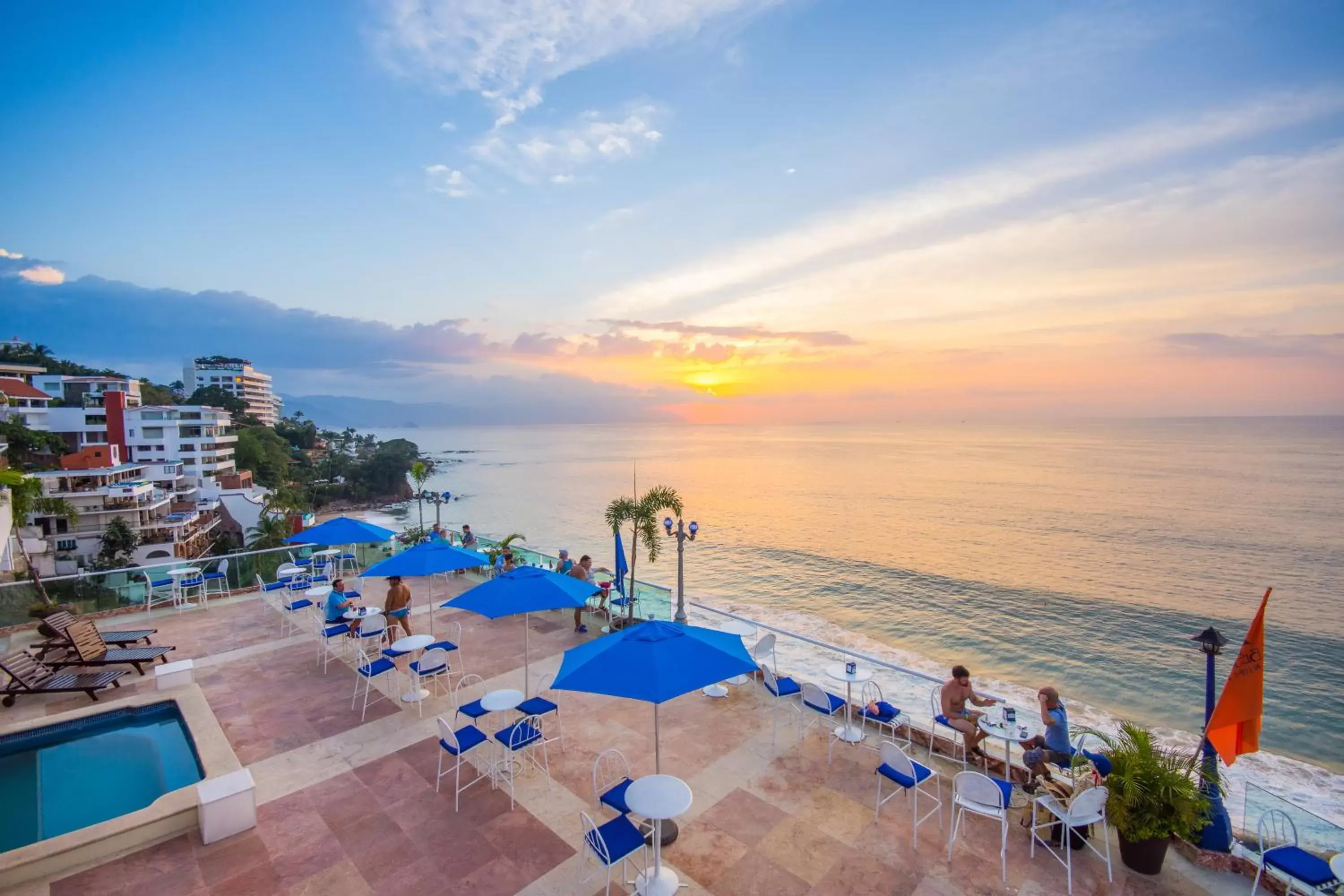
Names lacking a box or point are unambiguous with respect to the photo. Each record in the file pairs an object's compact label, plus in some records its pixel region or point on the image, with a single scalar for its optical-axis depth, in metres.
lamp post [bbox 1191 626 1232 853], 5.06
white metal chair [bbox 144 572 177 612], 12.42
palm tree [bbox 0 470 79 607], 12.23
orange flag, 5.04
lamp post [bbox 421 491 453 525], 20.39
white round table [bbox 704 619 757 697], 8.20
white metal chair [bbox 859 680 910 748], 6.95
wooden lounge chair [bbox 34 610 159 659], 8.91
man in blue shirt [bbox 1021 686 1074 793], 5.93
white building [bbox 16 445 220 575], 44.19
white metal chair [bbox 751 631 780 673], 8.10
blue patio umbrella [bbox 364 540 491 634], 8.28
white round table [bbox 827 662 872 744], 6.78
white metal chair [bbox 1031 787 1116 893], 4.69
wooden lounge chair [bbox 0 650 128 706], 8.05
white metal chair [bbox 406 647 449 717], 7.42
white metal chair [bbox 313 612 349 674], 9.41
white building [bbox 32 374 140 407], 75.00
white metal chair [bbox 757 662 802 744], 7.25
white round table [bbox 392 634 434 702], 7.45
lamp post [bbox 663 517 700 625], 11.15
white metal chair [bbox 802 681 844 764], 6.67
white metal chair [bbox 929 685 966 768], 6.63
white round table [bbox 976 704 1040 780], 6.00
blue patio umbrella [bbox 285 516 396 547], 10.82
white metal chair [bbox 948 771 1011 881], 4.78
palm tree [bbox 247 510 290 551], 46.26
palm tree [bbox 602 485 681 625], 13.59
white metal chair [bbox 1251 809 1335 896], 4.14
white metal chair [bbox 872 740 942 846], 5.23
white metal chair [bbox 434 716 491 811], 5.72
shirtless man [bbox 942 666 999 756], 6.54
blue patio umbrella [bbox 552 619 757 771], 4.50
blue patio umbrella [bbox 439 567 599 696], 6.58
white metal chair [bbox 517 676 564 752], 6.33
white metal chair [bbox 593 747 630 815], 6.18
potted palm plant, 4.74
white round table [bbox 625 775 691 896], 4.29
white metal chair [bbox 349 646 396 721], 7.50
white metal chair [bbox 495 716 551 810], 5.81
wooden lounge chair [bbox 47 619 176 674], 8.74
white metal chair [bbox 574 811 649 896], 4.22
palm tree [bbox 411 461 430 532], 22.89
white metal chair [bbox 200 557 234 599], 13.20
